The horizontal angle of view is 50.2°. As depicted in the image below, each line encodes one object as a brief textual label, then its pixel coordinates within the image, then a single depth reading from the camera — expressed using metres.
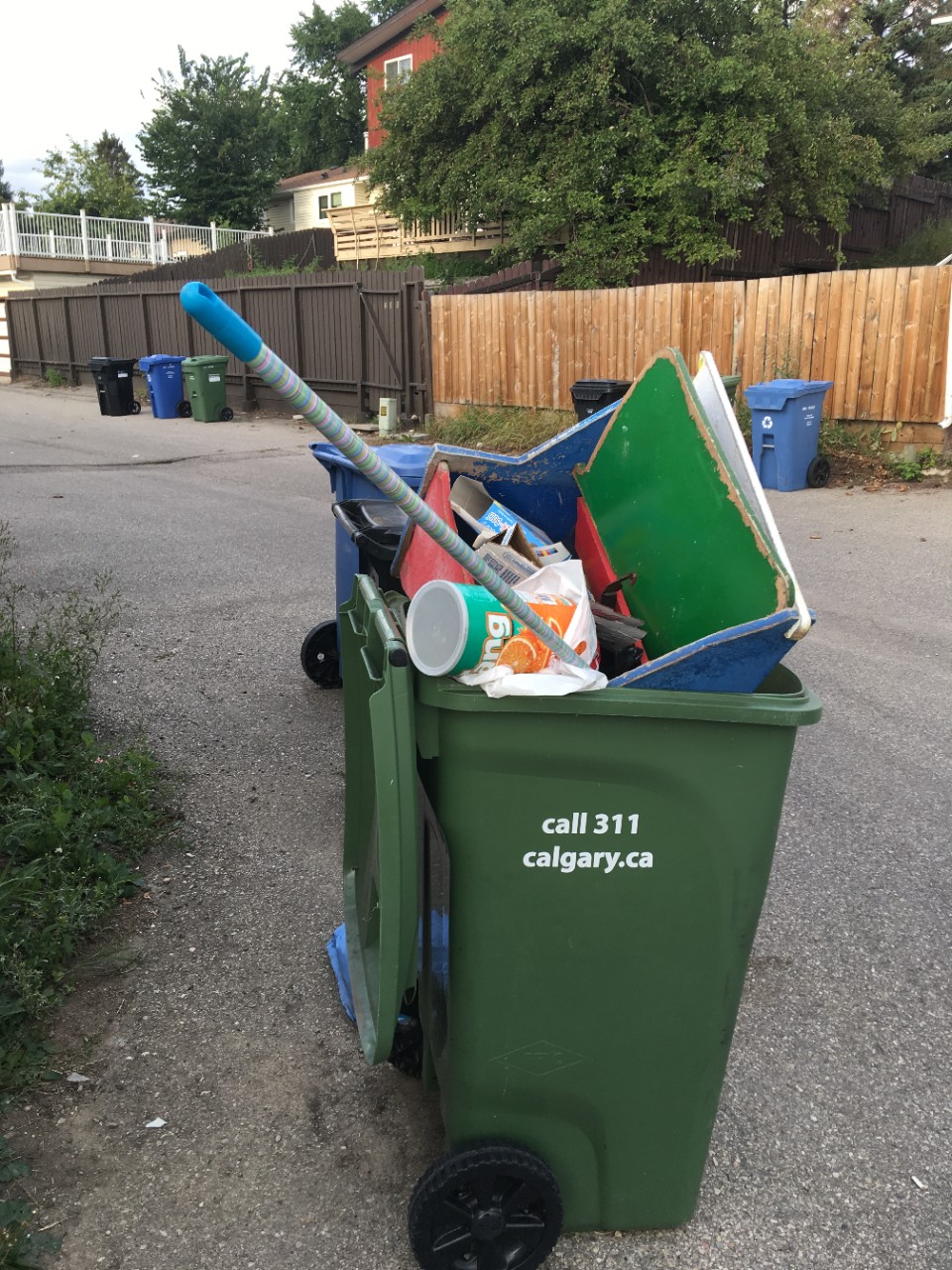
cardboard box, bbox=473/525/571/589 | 2.13
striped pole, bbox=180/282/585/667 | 1.38
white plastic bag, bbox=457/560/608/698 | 1.60
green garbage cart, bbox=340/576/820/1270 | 1.67
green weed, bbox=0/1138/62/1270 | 1.83
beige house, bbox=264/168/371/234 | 41.66
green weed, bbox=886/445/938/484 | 10.18
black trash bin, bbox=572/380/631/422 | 9.89
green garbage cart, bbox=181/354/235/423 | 16.91
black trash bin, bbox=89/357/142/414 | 18.14
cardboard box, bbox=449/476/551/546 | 2.45
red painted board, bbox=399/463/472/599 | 1.98
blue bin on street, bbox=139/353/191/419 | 17.66
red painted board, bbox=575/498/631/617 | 2.40
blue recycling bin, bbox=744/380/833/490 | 9.65
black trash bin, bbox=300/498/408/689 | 3.26
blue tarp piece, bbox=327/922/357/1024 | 2.62
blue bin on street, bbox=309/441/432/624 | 3.99
